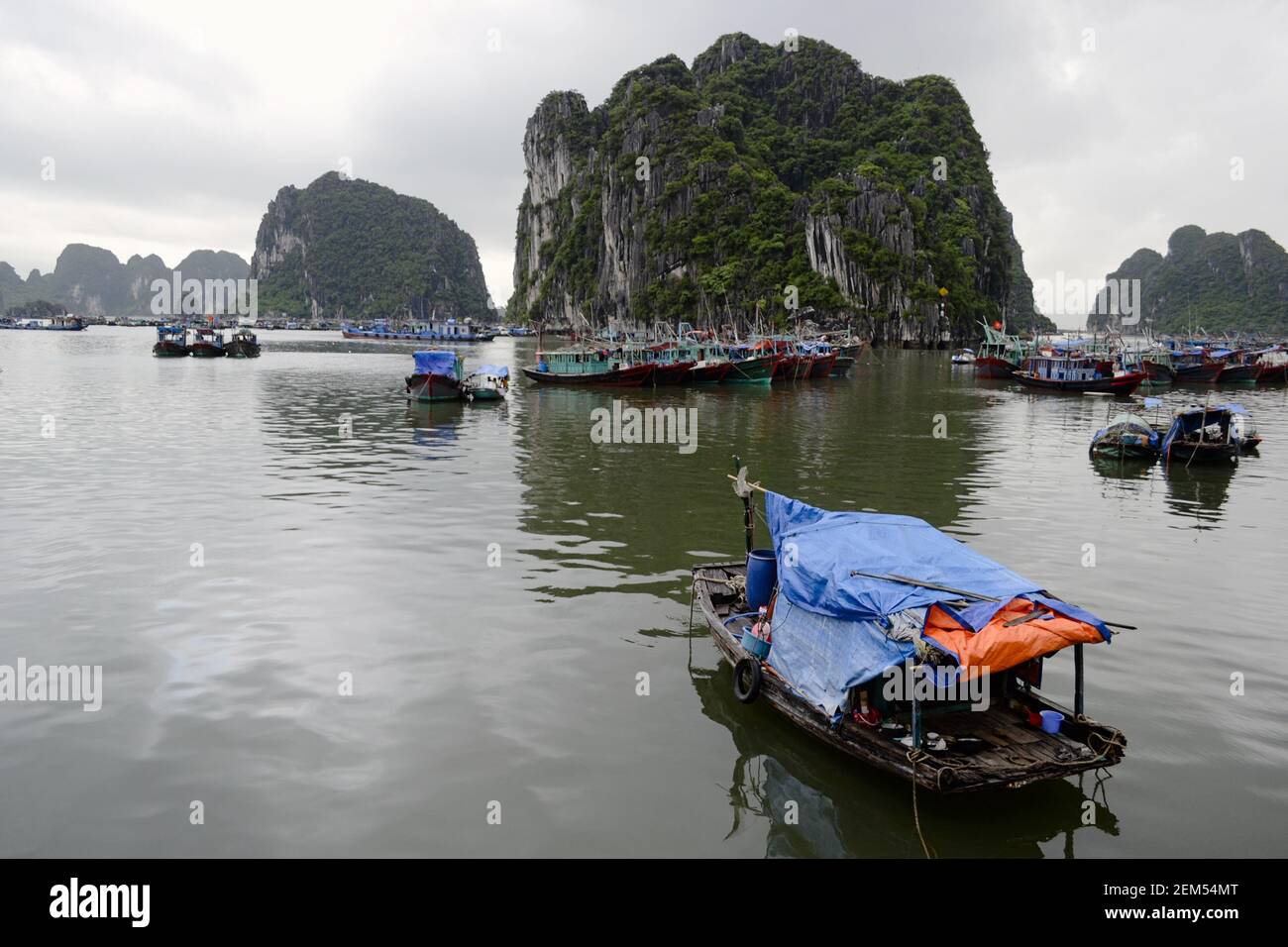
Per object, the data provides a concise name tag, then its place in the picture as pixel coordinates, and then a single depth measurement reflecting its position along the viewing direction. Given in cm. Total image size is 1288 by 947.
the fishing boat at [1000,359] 6806
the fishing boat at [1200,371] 6253
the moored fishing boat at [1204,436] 2766
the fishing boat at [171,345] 8075
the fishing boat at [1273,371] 6338
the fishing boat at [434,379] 4453
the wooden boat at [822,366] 6581
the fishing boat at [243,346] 8288
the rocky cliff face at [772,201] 11700
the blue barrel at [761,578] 1143
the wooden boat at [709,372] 5816
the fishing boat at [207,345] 8176
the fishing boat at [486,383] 4571
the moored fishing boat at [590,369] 5553
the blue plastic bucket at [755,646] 1034
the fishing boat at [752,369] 5909
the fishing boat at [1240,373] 6238
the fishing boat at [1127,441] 2842
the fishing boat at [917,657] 778
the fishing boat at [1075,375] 5350
